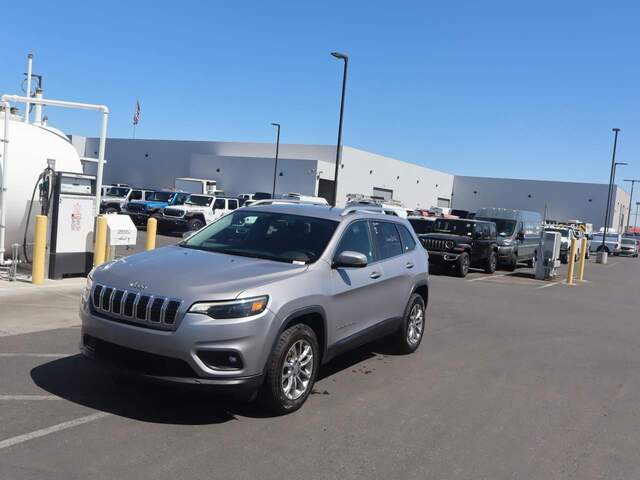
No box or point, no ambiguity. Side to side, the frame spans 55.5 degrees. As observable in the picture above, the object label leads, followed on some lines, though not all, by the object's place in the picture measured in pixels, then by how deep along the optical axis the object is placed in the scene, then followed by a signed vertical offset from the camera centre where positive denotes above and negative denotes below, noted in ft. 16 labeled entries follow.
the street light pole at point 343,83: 74.89 +14.97
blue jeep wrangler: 91.56 -3.25
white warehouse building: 177.58 +9.19
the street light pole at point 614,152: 120.57 +15.40
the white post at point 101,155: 38.04 +1.62
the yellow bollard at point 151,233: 40.98 -3.20
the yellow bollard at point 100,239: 36.68 -3.53
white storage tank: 37.58 +0.58
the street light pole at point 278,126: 150.92 +17.56
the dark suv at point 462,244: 60.34 -3.01
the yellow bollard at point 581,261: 67.97 -4.00
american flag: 174.50 +19.81
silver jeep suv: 14.67 -2.84
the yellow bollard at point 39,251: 33.55 -4.26
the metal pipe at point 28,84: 41.24 +6.60
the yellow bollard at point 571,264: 65.92 -4.19
